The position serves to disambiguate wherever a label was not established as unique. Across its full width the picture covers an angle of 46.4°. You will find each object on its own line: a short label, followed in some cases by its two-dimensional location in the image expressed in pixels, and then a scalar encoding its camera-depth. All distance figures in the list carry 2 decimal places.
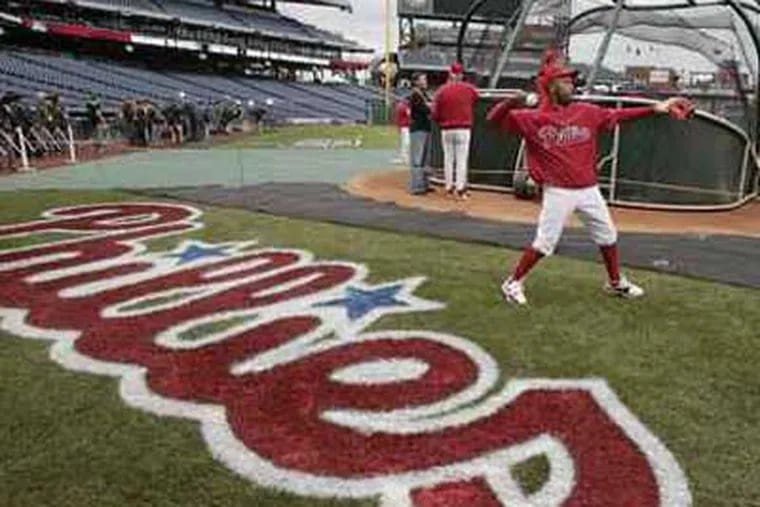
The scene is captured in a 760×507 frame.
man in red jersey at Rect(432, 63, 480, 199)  11.88
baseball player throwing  6.37
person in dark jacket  12.65
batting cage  11.62
